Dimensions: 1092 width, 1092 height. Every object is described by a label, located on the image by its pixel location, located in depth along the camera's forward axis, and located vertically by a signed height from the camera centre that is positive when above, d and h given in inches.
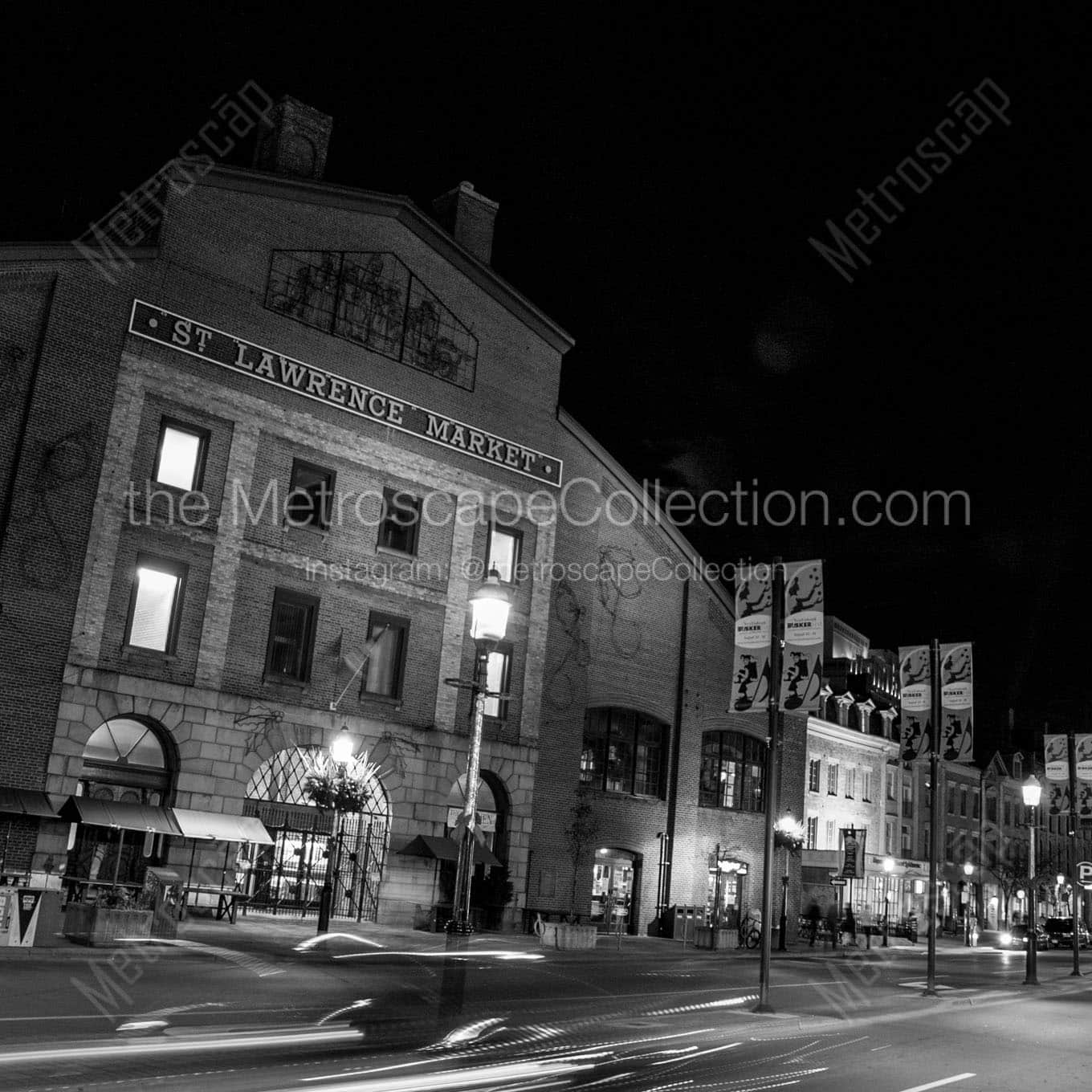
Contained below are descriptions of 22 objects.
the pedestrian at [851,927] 1870.1 -58.6
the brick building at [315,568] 1104.8 +295.3
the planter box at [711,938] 1503.4 -74.5
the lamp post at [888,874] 2487.7 +35.3
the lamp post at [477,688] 533.0 +79.7
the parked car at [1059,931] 2667.3 -59.9
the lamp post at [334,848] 1072.8 -0.4
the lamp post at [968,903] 2283.5 -15.5
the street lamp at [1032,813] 1291.8 +97.6
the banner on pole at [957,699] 1151.6 +184.4
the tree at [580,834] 1481.3 +39.8
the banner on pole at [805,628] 824.9 +171.6
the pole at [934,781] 1043.9 +98.8
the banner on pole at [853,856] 1785.2 +47.4
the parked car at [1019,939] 2485.1 -78.7
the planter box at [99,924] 879.7 -68.3
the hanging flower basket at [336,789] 1127.6 +54.4
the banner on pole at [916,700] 1123.9 +177.8
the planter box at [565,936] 1260.7 -72.8
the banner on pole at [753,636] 835.4 +165.8
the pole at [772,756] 750.5 +79.7
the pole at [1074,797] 1424.7 +128.7
